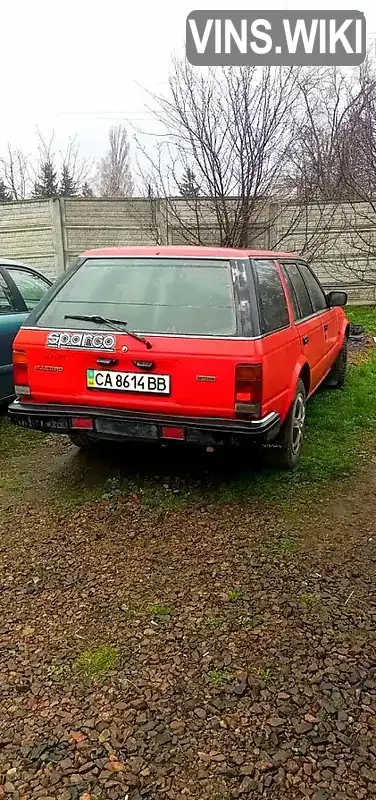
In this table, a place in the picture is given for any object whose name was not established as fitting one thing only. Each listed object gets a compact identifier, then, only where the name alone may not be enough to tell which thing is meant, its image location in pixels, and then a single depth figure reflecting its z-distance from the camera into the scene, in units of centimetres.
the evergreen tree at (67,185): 2986
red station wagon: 332
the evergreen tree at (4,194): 2939
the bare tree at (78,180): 2680
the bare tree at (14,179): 2673
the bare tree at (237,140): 976
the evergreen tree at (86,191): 3016
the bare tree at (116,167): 3167
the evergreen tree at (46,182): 2743
